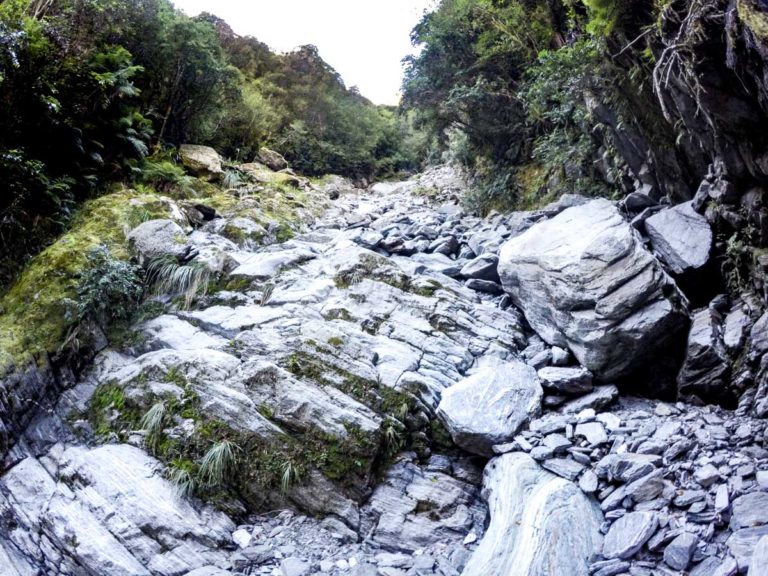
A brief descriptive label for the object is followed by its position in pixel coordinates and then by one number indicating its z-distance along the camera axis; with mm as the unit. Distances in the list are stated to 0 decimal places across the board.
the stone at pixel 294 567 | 3785
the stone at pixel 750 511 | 3050
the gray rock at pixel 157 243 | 7434
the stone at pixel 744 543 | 2797
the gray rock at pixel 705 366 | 4684
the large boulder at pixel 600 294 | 5148
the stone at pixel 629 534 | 3246
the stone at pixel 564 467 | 4064
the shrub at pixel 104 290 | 6117
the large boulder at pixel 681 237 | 5625
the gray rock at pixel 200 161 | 12750
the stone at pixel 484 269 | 7988
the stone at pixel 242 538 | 4020
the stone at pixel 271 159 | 16516
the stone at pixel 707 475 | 3514
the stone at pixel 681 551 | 2994
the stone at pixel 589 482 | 3865
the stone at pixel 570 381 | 5141
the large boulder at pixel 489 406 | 4645
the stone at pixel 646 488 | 3613
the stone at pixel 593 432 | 4297
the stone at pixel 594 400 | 4887
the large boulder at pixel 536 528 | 3352
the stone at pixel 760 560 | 2578
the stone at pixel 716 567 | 2768
